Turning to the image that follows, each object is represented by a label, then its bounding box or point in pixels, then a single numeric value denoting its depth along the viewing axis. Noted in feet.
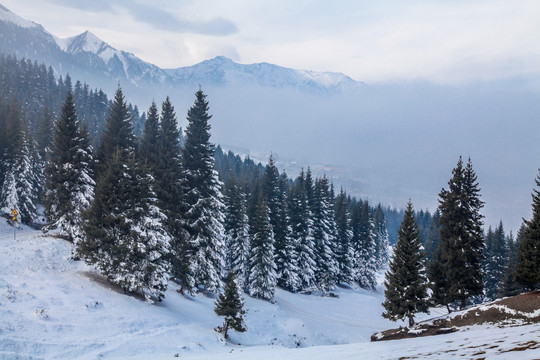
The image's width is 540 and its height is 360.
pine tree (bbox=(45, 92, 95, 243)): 105.29
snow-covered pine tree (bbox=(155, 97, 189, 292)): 107.24
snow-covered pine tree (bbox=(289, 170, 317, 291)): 171.22
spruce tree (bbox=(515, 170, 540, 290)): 80.59
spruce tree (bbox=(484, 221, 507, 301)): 216.13
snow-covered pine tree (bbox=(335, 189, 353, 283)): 205.57
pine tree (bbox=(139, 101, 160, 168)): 131.03
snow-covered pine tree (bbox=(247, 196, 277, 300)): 137.28
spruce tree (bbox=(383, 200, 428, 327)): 85.66
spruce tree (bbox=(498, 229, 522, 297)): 156.96
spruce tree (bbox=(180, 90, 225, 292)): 113.19
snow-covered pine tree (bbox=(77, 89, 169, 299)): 83.87
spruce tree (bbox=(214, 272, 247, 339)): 81.61
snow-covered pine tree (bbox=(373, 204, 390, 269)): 317.03
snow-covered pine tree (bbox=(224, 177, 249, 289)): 148.77
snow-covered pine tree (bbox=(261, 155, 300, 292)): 162.81
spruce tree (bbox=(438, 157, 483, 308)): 100.42
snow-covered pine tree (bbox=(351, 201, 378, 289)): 227.40
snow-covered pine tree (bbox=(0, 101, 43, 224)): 151.33
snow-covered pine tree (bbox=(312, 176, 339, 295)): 180.04
